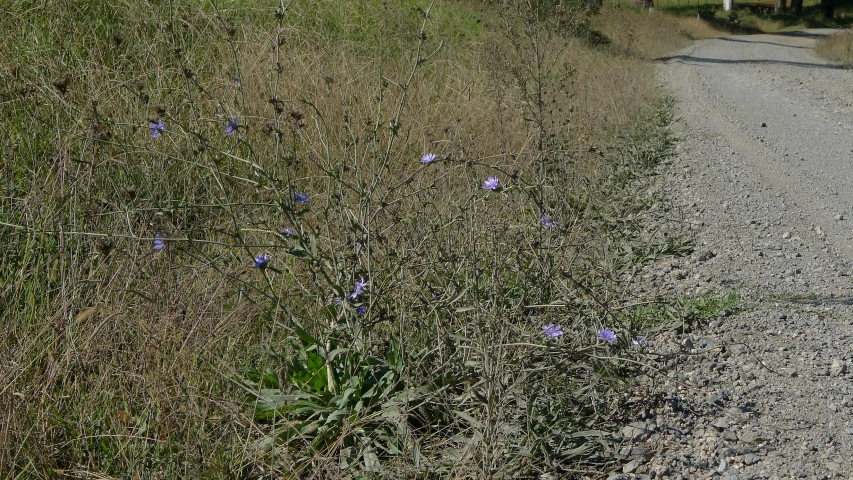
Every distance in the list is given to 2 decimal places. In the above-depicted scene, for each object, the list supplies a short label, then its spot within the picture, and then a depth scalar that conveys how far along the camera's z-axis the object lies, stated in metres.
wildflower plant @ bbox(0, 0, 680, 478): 2.35
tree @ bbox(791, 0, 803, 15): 35.62
